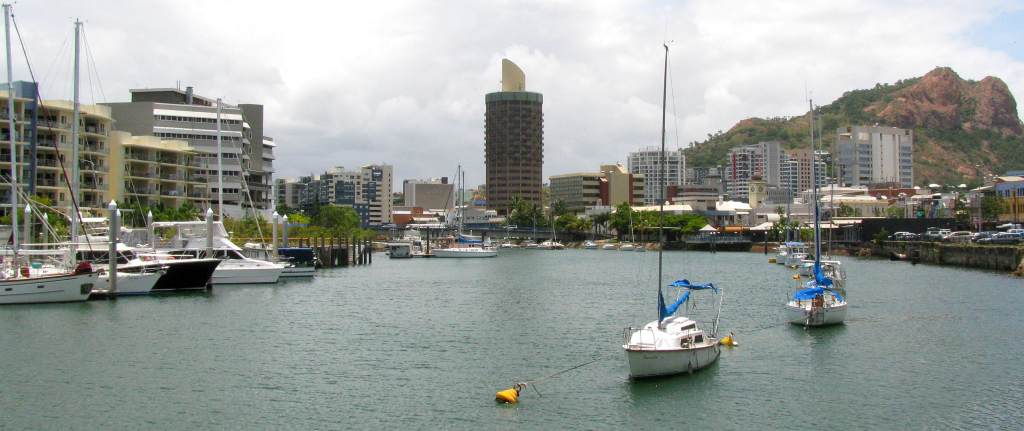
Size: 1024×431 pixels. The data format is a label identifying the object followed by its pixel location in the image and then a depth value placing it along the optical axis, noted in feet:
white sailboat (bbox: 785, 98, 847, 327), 194.90
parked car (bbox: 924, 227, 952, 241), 537.48
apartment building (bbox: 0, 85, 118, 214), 392.47
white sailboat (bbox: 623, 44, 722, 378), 133.59
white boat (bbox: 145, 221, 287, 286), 302.04
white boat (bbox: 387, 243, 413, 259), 610.65
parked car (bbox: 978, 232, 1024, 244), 429.38
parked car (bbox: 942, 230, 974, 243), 491.72
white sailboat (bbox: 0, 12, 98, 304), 223.51
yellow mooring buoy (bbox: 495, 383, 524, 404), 126.11
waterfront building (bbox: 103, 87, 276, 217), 501.15
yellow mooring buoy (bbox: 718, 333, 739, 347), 172.22
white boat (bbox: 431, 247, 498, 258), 612.70
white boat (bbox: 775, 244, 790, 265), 494.96
